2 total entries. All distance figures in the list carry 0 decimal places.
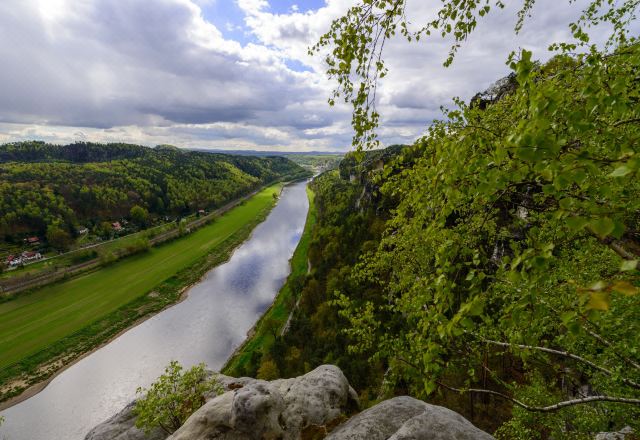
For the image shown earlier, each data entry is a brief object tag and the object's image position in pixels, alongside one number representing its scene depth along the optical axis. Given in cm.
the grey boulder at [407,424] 708
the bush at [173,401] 1262
